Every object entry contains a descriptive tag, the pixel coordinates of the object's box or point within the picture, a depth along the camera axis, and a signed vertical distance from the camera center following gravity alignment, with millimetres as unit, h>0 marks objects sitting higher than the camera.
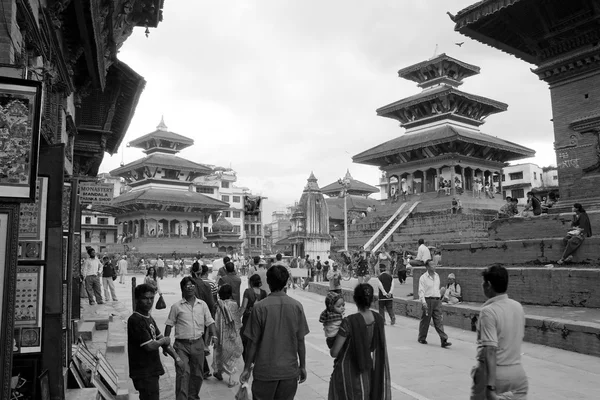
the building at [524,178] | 66500 +9405
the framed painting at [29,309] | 4230 -440
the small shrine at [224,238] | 63062 +1857
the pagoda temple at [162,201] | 50094 +5290
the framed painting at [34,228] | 4254 +241
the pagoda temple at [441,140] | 37688 +8182
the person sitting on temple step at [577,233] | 10398 +271
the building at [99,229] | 69688 +3634
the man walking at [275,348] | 4004 -770
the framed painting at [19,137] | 3123 +764
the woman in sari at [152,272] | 15359 -559
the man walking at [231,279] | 8043 -421
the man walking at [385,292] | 11211 -946
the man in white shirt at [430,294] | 9180 -822
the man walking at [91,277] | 14213 -631
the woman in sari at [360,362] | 3902 -868
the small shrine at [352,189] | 68625 +8537
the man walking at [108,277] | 16094 -698
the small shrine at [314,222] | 32031 +1868
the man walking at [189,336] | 5383 -883
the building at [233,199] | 79769 +8871
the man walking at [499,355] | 3377 -720
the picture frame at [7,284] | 3000 -161
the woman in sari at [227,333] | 6883 -1097
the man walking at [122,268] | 25562 -681
